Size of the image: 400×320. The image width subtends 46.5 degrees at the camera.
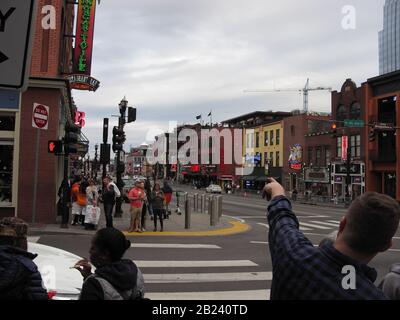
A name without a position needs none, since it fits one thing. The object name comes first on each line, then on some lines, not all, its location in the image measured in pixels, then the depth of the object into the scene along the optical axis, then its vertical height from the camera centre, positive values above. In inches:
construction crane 4111.7 +746.0
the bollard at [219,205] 766.6 -50.7
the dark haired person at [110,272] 116.3 -26.7
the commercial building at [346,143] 1692.9 +127.2
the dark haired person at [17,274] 118.2 -26.8
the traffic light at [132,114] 780.0 +98.5
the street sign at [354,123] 1040.8 +120.0
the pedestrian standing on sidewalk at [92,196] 593.0 -31.1
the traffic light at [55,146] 568.9 +31.1
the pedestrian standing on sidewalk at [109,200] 595.3 -35.5
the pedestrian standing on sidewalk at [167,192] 799.4 -33.0
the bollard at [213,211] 717.3 -57.0
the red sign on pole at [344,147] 1732.3 +109.1
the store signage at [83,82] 768.3 +149.1
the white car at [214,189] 2470.5 -79.6
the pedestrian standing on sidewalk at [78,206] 630.5 -46.2
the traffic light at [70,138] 586.9 +42.5
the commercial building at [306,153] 1943.9 +100.6
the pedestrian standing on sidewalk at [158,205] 624.7 -43.1
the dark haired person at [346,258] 79.4 -14.5
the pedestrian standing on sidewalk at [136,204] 585.0 -39.2
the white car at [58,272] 186.2 -43.3
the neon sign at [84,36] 784.9 +232.5
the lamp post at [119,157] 756.6 +25.2
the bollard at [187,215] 657.6 -59.3
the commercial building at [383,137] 1530.5 +133.5
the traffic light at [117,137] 784.0 +60.0
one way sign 108.6 +30.5
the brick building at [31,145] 611.8 +35.0
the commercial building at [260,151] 2321.6 +125.1
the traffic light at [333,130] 1086.1 +109.2
